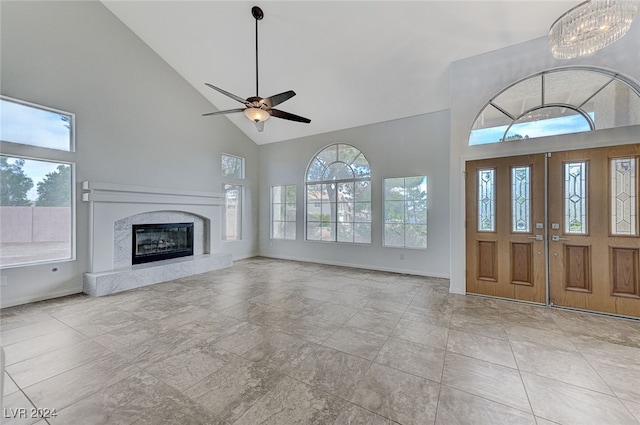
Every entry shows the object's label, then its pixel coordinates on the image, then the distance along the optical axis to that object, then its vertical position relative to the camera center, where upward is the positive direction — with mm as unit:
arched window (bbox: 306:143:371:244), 6215 +460
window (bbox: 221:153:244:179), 6926 +1343
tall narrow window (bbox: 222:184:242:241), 7004 +23
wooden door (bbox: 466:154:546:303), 3715 -233
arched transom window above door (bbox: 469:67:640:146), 3322 +1519
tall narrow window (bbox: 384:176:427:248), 5473 +23
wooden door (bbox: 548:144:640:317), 3219 -238
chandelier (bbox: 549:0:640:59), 2115 +1648
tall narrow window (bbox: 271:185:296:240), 7387 +47
